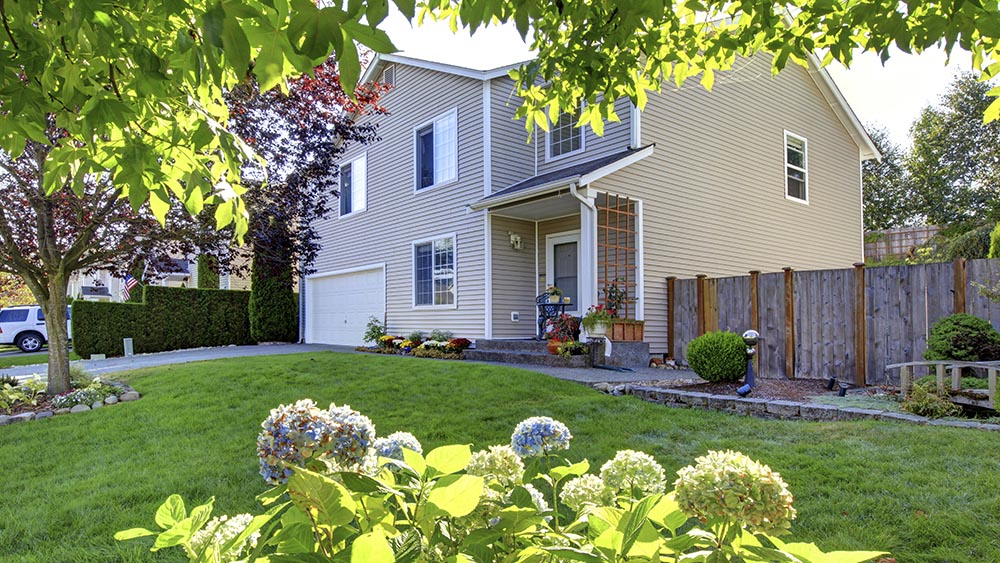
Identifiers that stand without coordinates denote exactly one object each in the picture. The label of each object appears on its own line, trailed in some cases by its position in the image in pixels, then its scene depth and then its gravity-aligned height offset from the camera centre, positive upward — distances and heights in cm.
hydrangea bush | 79 -34
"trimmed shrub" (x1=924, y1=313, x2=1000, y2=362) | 586 -41
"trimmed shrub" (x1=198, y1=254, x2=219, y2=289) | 1800 +98
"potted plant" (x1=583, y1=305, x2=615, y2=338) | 902 -24
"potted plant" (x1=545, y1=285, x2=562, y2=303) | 1045 +25
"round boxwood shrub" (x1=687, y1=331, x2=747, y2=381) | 689 -67
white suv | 1922 -55
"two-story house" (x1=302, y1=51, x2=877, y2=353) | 1001 +228
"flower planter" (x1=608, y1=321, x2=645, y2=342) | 913 -43
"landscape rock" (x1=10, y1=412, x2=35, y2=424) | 579 -114
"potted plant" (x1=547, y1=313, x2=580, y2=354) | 930 -41
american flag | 1578 +67
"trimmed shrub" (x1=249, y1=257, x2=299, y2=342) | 1634 -5
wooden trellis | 952 +102
